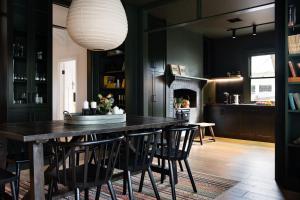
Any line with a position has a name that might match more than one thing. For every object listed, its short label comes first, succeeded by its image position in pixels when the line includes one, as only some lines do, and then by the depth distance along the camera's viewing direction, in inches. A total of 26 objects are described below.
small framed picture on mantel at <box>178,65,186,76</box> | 247.4
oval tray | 99.7
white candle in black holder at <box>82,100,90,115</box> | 109.8
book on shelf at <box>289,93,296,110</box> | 125.9
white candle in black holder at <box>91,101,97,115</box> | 110.9
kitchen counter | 249.4
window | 272.2
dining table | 75.2
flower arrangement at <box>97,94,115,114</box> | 113.2
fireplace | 237.2
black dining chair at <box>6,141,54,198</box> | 99.7
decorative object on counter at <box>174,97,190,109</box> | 256.3
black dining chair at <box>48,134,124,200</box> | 74.4
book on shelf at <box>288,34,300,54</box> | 122.5
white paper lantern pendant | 100.6
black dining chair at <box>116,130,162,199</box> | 91.7
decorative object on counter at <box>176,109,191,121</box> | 238.8
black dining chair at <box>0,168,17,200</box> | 76.1
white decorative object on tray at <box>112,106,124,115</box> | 114.2
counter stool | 236.8
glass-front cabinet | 152.1
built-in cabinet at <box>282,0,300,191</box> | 124.2
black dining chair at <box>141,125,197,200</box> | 106.9
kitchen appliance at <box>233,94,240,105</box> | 283.0
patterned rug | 112.7
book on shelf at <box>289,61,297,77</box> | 125.4
